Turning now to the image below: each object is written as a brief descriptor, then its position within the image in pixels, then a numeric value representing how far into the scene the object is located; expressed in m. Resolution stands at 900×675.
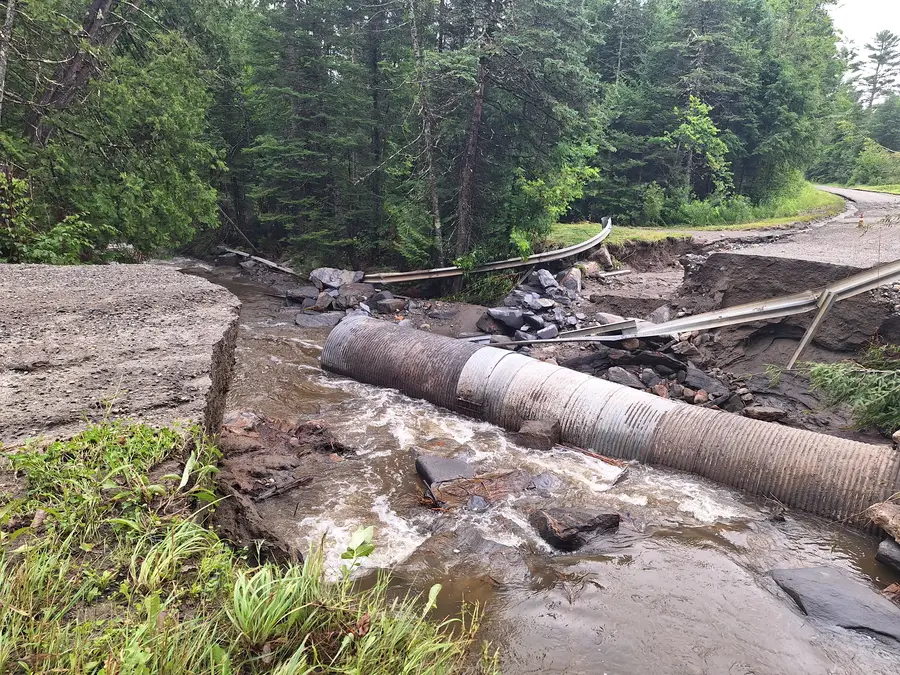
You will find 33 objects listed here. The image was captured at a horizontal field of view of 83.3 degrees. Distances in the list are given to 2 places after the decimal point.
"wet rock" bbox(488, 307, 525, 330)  11.54
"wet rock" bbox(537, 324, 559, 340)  10.98
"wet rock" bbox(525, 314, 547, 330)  11.59
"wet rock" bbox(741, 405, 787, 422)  6.84
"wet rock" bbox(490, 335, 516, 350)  10.32
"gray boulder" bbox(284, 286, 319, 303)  14.56
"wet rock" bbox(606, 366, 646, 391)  8.26
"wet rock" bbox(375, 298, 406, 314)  13.80
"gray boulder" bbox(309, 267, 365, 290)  15.01
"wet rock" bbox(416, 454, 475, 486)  5.60
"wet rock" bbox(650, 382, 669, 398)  7.99
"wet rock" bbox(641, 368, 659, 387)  8.39
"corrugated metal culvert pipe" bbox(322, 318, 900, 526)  5.15
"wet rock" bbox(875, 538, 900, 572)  4.34
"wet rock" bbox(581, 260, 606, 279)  14.69
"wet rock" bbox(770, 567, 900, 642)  3.72
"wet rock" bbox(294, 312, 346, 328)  12.85
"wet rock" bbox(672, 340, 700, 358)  9.08
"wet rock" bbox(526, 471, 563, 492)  5.66
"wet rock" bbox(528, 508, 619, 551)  4.54
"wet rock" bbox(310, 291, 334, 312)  13.89
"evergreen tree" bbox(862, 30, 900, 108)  60.97
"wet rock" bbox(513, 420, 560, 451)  6.58
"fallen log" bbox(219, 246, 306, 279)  17.64
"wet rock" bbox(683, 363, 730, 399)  7.88
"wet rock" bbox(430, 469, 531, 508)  5.29
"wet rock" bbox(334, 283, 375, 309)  14.03
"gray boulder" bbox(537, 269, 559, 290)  13.42
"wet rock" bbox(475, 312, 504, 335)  11.76
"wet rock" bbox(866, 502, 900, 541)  4.42
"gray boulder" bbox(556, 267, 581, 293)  13.70
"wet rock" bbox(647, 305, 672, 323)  10.57
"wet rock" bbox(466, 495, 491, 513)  5.16
